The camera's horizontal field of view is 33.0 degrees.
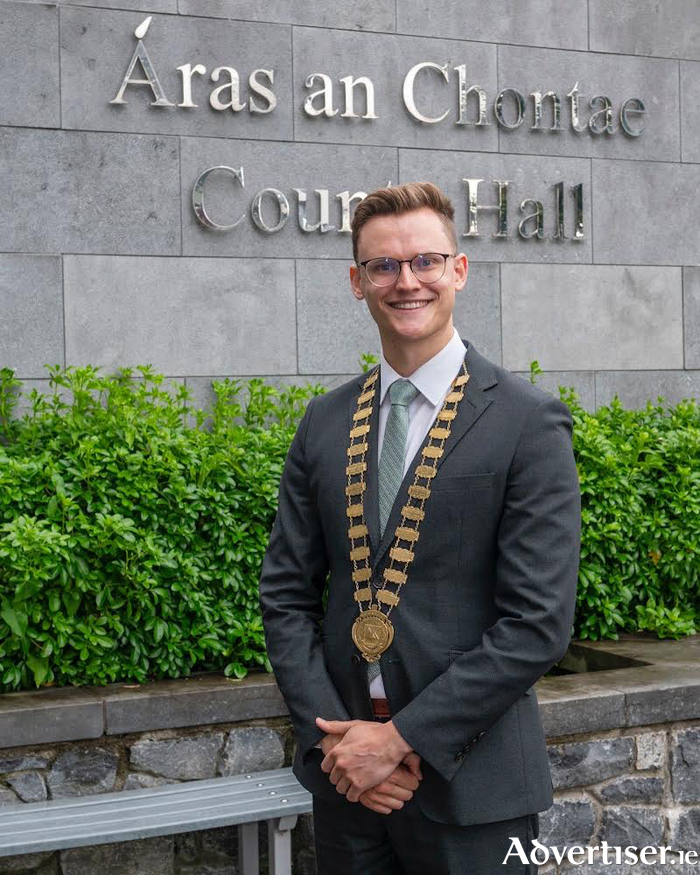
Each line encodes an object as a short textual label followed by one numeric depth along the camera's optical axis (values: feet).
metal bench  12.74
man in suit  8.43
